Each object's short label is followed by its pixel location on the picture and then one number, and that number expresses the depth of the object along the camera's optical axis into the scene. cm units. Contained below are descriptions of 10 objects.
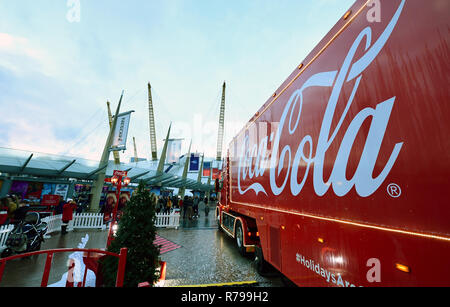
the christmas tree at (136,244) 326
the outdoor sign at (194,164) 2510
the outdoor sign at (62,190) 1498
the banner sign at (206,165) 4994
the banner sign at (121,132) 1432
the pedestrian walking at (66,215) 896
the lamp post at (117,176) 848
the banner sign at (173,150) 2606
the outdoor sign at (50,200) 1404
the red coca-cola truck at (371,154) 138
